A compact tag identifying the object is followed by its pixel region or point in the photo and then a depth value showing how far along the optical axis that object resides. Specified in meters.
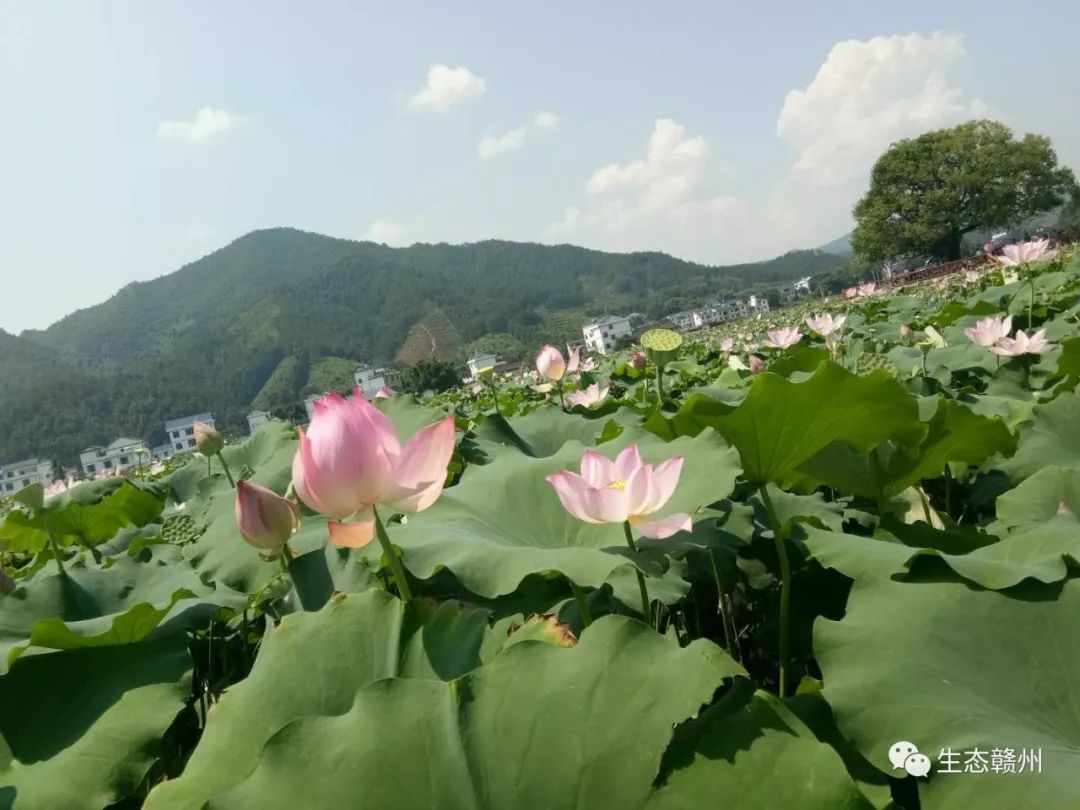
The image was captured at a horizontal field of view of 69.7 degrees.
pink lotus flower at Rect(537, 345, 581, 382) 2.85
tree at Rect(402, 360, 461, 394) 29.39
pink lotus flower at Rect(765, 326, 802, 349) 3.30
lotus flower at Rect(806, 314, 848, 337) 3.07
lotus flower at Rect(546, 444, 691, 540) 0.92
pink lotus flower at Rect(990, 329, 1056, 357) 2.06
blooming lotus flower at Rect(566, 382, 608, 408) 2.59
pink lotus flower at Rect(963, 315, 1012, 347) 2.16
